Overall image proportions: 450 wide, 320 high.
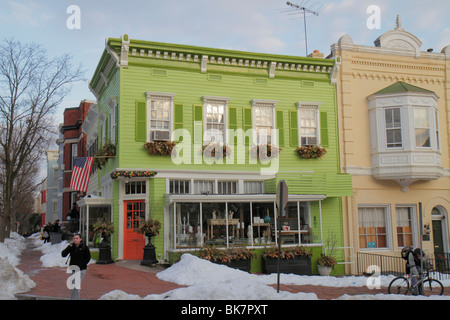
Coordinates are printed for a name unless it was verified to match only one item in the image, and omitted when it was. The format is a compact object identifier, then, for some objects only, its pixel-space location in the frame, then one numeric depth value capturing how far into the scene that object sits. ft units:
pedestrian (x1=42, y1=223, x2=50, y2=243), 103.14
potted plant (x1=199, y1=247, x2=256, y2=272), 54.03
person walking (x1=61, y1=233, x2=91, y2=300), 32.78
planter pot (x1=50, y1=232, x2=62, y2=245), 90.07
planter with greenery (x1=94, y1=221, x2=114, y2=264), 56.49
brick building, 116.67
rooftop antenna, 75.61
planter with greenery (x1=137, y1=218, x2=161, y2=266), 55.06
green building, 58.39
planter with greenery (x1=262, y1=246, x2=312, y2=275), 56.76
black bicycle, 42.70
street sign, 35.35
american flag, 61.52
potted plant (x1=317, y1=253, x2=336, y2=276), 59.52
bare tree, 85.20
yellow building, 66.39
